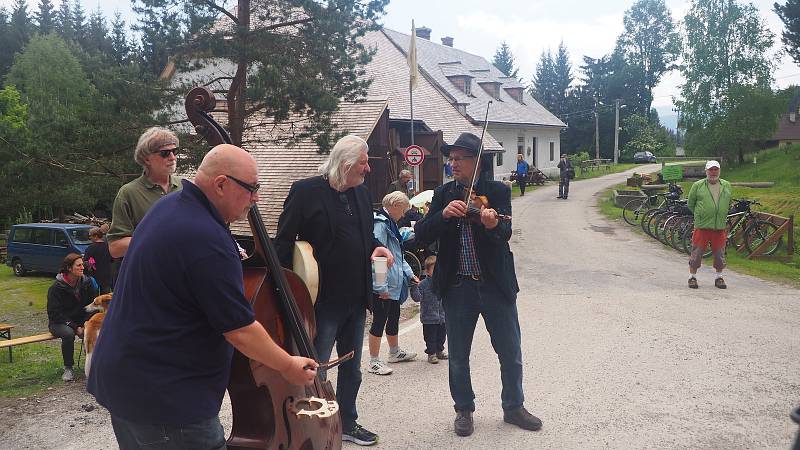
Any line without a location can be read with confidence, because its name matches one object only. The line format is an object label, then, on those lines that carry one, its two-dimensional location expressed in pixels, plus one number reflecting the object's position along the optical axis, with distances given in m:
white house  37.75
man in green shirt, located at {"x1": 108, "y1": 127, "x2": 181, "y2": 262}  3.95
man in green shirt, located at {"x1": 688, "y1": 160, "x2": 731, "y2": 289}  9.52
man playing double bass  2.25
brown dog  4.58
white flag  16.31
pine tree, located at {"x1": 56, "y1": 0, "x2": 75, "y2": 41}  62.19
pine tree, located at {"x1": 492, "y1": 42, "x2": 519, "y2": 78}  90.19
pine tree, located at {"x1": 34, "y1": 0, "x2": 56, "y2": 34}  64.75
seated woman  6.91
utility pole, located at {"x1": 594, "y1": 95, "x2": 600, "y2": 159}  60.27
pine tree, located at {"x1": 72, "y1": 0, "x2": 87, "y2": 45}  63.22
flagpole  16.09
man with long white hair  3.93
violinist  4.38
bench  7.43
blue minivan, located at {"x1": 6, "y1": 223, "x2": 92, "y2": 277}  20.34
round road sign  17.02
